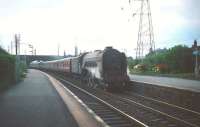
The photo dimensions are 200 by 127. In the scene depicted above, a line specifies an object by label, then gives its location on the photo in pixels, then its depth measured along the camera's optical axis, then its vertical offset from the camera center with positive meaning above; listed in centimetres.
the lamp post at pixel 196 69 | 3644 -28
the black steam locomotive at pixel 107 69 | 2389 -7
